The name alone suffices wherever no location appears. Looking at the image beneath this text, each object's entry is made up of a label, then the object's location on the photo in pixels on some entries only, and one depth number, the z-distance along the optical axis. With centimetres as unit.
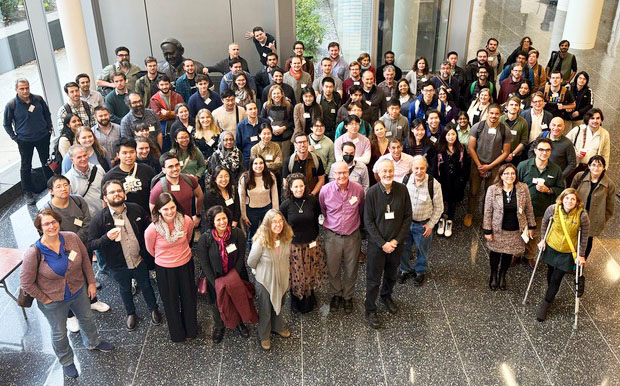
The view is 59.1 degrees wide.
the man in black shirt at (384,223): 529
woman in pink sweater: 499
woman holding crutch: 538
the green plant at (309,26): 1088
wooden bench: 554
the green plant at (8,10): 875
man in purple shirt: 542
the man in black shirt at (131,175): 580
